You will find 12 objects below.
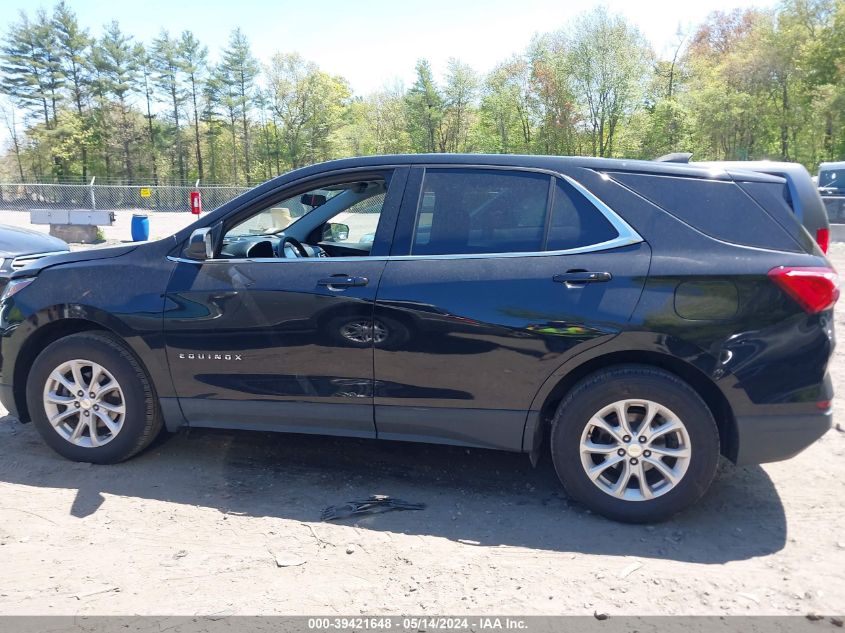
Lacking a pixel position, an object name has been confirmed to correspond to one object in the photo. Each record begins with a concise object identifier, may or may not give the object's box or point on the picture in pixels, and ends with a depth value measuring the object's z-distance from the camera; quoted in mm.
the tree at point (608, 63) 44781
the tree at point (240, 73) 58156
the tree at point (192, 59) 59481
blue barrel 18094
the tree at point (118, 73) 56469
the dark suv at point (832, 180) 20375
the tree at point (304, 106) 57250
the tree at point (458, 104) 51500
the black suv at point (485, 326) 3307
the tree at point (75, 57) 55012
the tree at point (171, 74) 58188
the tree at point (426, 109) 52312
